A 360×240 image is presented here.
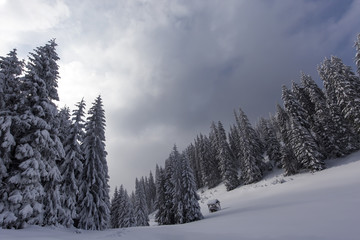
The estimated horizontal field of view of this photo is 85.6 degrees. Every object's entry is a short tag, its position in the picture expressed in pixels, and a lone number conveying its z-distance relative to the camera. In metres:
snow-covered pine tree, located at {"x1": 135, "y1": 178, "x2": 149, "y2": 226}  46.31
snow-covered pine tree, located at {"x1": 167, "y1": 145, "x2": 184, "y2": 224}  32.50
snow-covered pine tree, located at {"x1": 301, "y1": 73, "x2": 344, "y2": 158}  39.15
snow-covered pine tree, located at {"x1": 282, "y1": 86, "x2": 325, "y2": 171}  36.72
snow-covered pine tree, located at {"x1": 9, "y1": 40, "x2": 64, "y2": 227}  13.29
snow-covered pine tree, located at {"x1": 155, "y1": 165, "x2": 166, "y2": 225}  39.22
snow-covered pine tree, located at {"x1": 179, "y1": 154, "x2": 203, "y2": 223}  30.92
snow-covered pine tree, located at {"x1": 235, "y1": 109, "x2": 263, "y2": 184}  49.41
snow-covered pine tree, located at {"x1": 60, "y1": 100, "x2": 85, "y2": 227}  17.92
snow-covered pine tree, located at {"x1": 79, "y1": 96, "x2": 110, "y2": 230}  20.61
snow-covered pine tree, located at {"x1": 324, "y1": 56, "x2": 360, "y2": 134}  34.00
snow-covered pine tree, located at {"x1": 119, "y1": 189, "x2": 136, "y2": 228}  44.79
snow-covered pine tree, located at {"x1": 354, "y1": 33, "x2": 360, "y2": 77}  32.85
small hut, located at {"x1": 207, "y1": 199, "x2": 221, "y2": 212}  36.03
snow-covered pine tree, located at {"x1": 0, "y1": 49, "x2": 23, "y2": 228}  12.67
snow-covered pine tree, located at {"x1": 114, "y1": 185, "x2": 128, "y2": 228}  47.14
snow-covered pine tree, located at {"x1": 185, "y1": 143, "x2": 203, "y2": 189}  78.31
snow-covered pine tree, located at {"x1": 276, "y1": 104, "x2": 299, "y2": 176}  42.09
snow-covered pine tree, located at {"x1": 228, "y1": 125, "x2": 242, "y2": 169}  71.25
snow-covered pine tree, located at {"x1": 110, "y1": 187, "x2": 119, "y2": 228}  51.40
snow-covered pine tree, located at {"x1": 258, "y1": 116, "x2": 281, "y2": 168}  50.62
